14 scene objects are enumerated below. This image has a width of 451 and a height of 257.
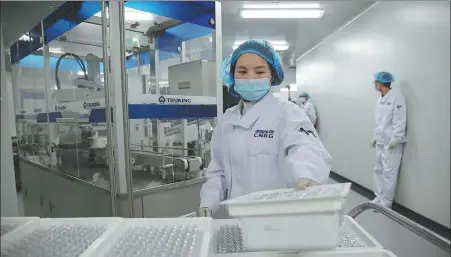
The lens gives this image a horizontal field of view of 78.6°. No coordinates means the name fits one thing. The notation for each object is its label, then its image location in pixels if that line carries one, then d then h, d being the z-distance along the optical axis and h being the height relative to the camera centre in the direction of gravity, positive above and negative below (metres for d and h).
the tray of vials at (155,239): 0.61 -0.30
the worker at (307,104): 5.49 +0.16
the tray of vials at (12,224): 0.48 -0.21
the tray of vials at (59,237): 0.60 -0.30
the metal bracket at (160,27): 1.90 +0.61
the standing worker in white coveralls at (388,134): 2.77 -0.26
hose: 1.97 +0.39
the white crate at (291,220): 0.51 -0.20
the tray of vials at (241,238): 0.64 -0.32
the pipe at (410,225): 0.64 -0.32
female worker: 1.06 -0.09
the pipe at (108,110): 1.37 +0.03
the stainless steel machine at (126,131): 1.43 -0.11
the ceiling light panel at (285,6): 2.80 +1.11
